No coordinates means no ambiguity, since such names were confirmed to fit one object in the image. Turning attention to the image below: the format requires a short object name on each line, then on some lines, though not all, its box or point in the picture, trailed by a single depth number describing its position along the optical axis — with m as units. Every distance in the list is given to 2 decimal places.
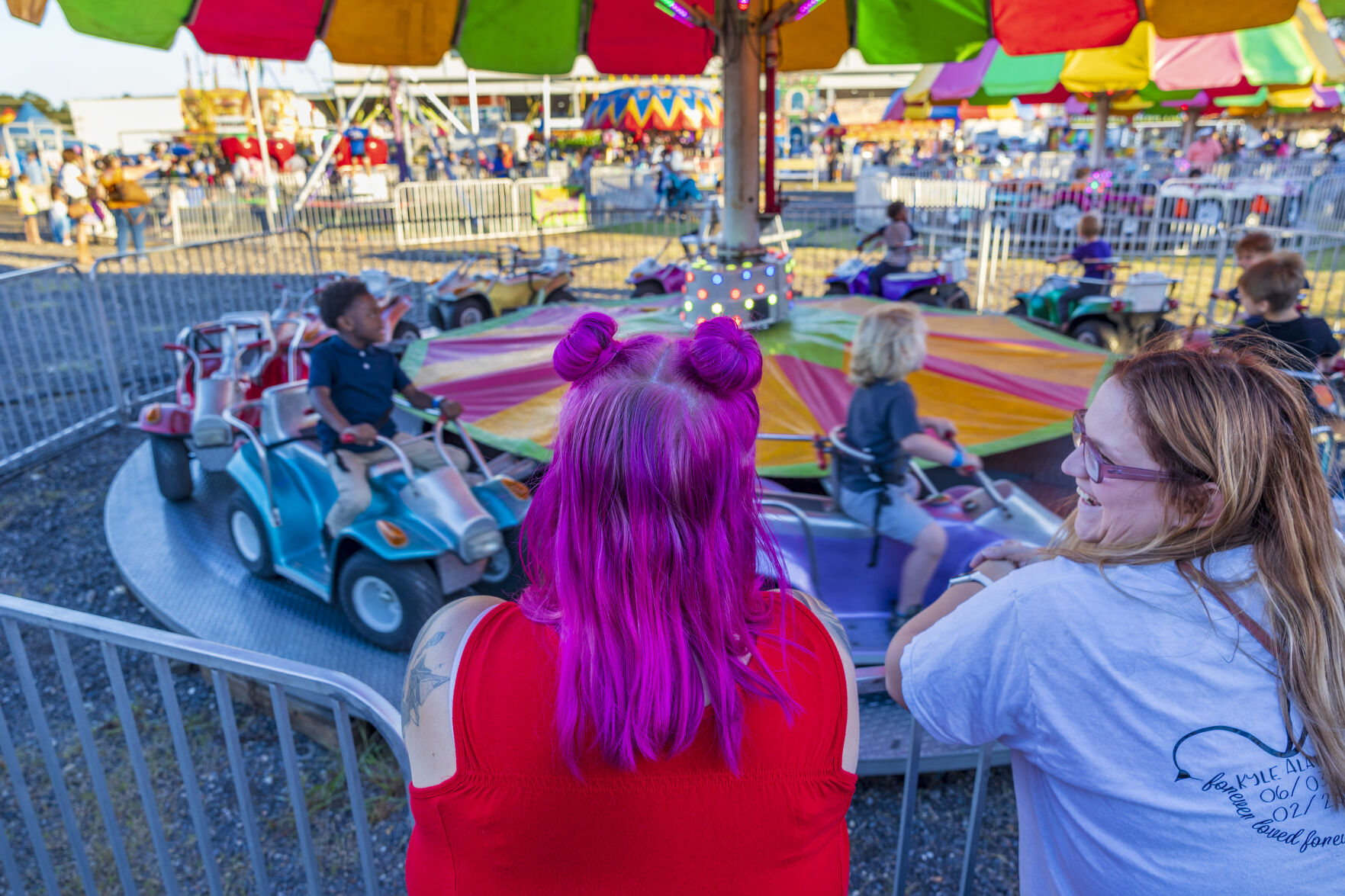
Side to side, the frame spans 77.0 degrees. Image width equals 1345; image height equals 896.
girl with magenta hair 0.90
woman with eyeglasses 0.97
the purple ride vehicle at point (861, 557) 3.18
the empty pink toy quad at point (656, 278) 9.05
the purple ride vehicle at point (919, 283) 8.32
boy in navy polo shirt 3.49
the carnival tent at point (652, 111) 20.09
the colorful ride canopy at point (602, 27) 3.42
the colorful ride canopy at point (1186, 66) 8.66
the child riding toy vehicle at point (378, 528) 3.29
